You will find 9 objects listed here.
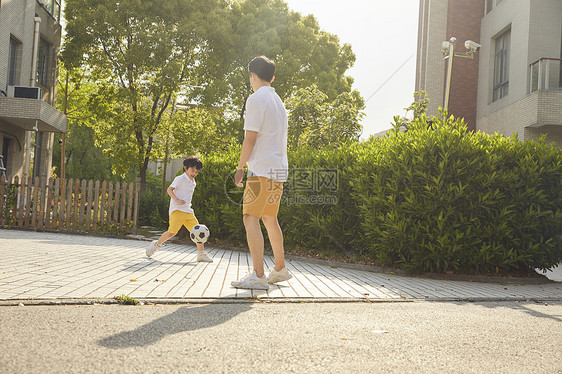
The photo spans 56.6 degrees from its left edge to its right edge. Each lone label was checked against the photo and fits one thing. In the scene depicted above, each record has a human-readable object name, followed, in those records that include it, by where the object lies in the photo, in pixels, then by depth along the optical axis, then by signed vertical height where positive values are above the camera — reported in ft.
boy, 26.32 -0.38
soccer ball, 26.27 -1.92
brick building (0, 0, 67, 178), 58.95 +13.15
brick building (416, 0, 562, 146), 51.08 +18.29
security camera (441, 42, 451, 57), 54.24 +17.26
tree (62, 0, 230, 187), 76.59 +20.83
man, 16.67 +1.13
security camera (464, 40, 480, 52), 50.58 +16.29
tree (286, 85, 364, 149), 57.57 +9.47
